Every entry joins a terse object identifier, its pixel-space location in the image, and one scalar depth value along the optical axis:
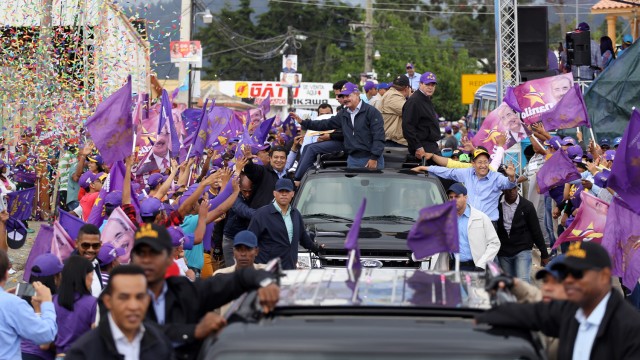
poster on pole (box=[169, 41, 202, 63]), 41.75
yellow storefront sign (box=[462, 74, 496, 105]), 57.06
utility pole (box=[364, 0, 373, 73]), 59.89
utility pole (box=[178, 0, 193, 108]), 47.62
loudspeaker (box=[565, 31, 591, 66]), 24.96
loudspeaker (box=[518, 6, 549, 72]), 22.75
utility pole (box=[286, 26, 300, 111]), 77.93
